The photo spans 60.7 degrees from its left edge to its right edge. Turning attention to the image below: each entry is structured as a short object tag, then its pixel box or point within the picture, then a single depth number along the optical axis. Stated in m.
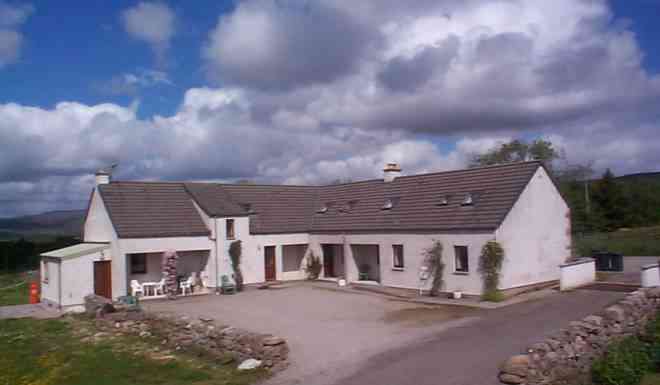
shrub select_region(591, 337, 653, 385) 10.43
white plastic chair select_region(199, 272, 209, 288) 29.11
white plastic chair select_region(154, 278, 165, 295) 27.68
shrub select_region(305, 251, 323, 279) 32.41
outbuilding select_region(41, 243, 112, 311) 24.83
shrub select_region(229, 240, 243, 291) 29.36
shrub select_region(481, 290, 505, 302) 21.95
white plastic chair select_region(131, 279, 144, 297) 26.91
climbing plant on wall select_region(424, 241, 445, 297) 24.73
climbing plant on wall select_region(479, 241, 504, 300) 22.30
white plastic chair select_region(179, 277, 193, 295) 28.23
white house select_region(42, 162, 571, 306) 24.12
